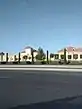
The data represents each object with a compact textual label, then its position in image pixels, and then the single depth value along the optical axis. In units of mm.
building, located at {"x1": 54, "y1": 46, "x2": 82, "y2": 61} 66510
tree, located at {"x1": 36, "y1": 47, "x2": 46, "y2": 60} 70504
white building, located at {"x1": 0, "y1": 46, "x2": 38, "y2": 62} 65254
